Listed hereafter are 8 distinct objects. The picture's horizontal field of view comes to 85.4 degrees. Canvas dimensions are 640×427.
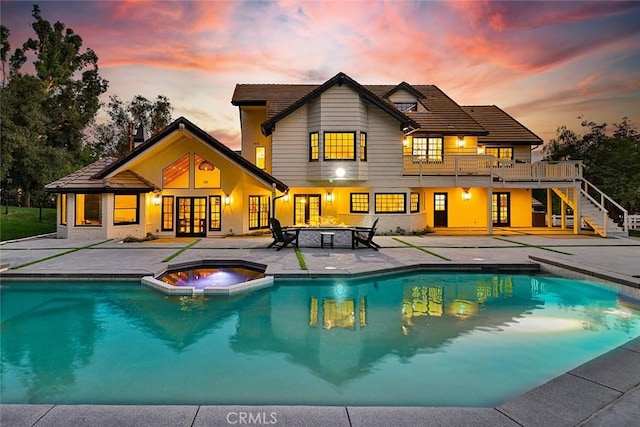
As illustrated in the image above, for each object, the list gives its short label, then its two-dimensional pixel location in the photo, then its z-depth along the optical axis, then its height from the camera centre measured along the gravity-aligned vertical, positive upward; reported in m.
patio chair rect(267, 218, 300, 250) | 13.38 -0.76
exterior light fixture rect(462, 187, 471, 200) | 20.66 +1.38
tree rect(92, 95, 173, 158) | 37.94 +10.45
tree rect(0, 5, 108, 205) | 22.42 +8.61
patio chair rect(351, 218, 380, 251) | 13.45 -0.91
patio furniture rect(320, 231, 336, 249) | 14.00 -0.89
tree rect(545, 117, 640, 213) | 23.66 +4.85
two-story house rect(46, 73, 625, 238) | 16.27 +2.15
